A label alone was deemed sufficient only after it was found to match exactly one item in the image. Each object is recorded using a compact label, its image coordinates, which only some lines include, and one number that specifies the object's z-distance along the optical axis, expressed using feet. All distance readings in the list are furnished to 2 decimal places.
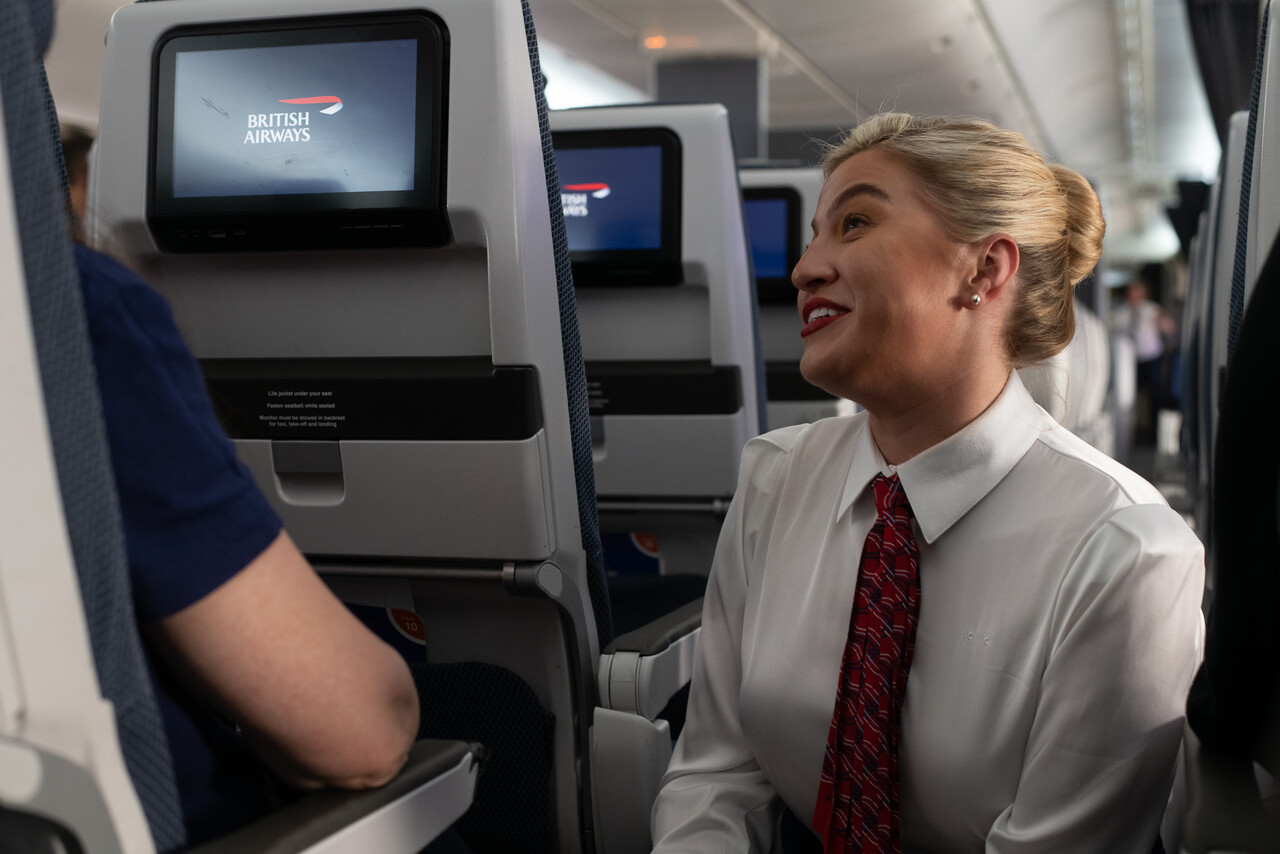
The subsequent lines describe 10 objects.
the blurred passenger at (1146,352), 51.26
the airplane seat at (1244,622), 2.49
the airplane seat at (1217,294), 9.75
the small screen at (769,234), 12.39
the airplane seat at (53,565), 2.26
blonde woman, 3.98
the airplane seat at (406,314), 5.23
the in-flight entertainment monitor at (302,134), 5.20
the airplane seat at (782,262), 12.27
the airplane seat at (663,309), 8.30
